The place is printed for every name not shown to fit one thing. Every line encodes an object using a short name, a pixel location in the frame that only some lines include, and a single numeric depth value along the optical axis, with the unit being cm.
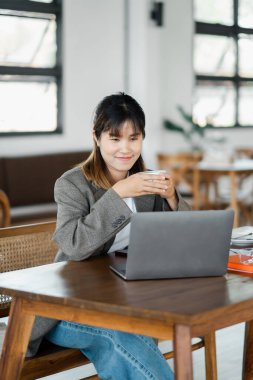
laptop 206
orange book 226
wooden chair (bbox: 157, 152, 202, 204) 718
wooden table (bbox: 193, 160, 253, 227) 682
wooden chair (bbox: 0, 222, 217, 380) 234
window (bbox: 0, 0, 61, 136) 683
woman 222
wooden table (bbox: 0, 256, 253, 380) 181
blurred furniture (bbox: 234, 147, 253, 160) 861
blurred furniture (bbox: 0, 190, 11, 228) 374
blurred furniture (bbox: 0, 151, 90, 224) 647
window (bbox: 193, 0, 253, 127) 893
